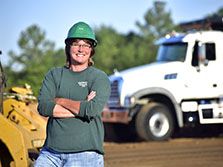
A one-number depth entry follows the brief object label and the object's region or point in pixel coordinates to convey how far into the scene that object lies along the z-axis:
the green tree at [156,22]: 81.44
